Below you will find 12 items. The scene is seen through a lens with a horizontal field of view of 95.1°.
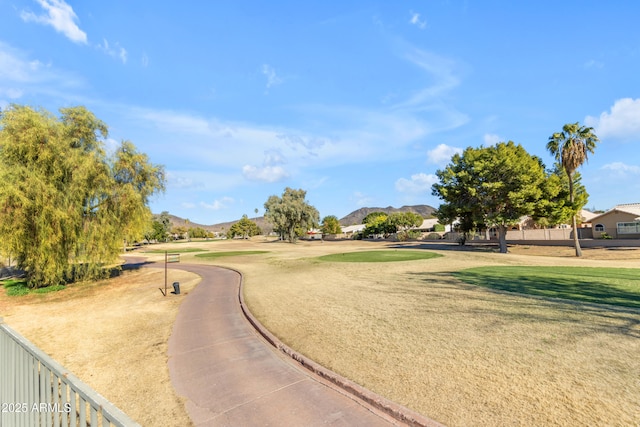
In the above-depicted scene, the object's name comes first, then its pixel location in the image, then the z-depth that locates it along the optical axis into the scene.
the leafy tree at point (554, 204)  36.03
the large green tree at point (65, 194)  18.84
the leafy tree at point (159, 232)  107.45
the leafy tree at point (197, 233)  168.73
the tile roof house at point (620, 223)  41.85
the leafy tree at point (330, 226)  121.62
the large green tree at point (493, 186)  35.66
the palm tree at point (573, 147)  32.00
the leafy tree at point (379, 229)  88.02
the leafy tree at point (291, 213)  79.50
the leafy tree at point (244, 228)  147.75
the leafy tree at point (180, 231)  150.12
